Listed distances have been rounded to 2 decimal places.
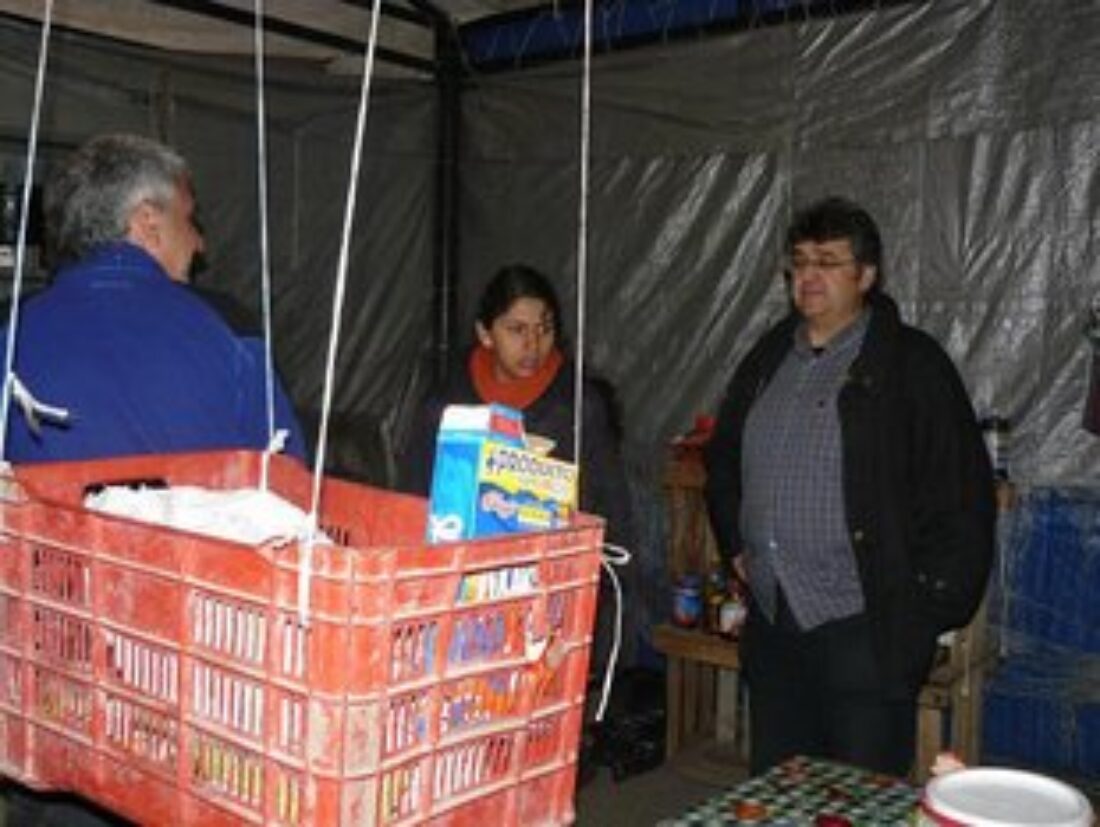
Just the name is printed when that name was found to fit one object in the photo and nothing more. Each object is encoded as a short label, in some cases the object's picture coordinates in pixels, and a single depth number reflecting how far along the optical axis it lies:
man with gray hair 1.28
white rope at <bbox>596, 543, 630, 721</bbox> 0.95
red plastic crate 0.75
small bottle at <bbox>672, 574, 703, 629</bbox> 3.54
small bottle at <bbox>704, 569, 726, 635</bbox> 3.48
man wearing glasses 2.06
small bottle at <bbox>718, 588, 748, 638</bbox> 3.42
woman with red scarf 2.51
